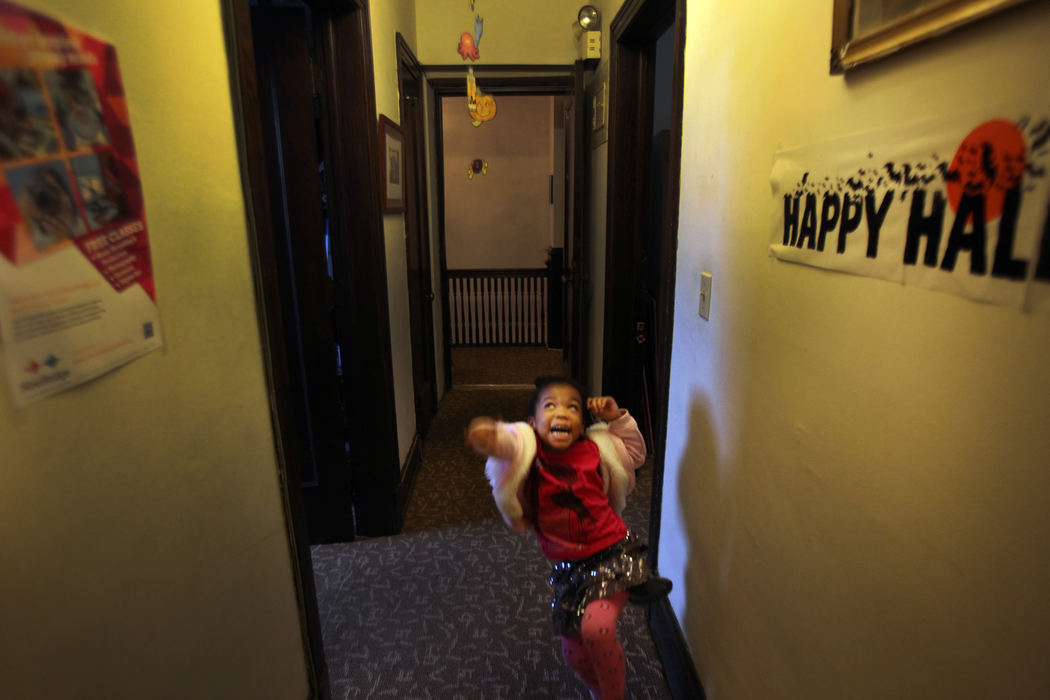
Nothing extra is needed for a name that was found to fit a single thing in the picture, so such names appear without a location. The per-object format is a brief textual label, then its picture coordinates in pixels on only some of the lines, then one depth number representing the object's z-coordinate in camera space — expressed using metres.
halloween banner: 0.54
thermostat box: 3.19
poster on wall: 0.70
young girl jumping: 1.47
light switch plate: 1.47
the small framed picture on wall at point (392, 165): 2.45
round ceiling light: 3.16
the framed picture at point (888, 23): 0.59
